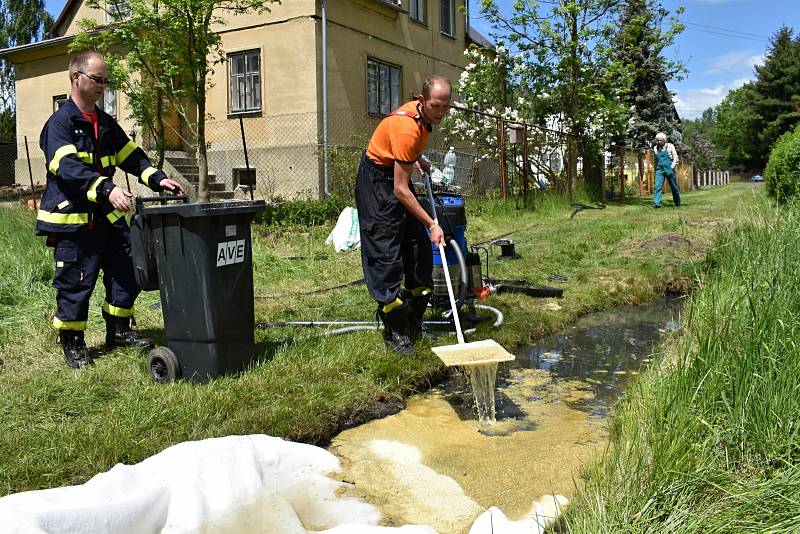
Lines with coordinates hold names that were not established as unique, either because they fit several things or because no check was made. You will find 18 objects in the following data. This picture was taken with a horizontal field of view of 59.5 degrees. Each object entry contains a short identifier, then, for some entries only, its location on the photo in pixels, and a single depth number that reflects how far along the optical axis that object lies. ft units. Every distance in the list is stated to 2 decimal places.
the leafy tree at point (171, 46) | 39.91
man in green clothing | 51.31
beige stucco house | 49.85
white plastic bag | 32.63
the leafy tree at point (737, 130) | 185.78
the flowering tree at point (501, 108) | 56.80
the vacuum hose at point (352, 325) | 16.43
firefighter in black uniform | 13.66
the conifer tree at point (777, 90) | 174.60
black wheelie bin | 12.63
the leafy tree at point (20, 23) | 120.98
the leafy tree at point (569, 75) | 56.39
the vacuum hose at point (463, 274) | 15.02
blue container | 16.37
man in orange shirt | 14.05
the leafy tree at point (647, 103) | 116.26
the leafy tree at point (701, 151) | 185.00
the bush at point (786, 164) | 33.99
